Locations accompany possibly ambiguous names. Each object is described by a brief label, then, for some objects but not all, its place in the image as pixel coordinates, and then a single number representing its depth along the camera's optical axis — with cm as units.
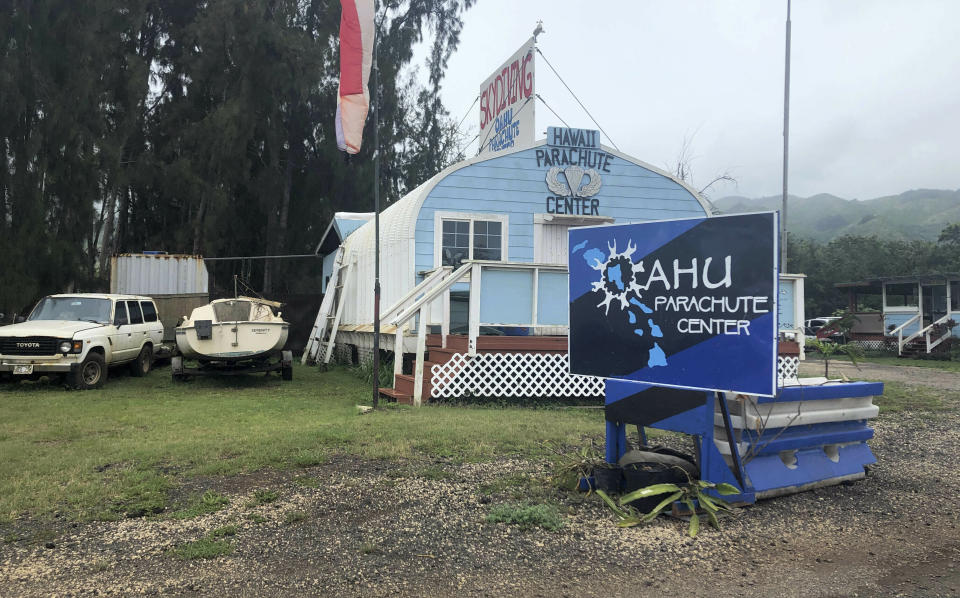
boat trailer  1299
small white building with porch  2491
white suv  1156
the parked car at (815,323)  3663
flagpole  938
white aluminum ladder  1748
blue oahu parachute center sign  466
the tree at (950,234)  5103
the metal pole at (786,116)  1578
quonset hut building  1029
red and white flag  1006
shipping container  1750
